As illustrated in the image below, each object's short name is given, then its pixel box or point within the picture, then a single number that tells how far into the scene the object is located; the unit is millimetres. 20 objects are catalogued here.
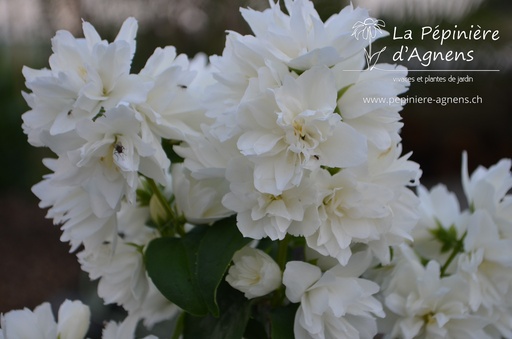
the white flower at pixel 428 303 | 630
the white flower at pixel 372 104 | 531
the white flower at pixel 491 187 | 681
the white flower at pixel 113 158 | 520
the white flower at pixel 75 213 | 575
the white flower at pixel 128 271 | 626
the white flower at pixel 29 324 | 579
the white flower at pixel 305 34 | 517
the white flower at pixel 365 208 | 526
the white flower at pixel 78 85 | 521
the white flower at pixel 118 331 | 595
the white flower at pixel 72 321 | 608
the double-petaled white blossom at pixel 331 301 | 540
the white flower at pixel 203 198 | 594
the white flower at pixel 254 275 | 560
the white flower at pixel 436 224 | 711
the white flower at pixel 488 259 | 650
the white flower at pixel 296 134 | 500
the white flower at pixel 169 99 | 547
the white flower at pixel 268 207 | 512
